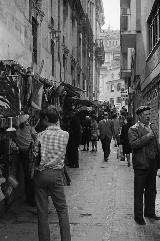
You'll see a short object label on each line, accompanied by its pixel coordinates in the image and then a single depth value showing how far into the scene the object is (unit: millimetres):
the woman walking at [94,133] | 21094
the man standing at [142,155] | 7148
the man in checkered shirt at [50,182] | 5664
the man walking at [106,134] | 17062
